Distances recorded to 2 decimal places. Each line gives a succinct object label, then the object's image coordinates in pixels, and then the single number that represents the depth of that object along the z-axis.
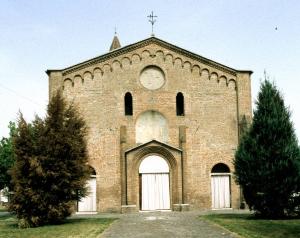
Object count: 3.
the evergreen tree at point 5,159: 37.38
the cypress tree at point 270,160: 20.20
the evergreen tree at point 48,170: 18.94
